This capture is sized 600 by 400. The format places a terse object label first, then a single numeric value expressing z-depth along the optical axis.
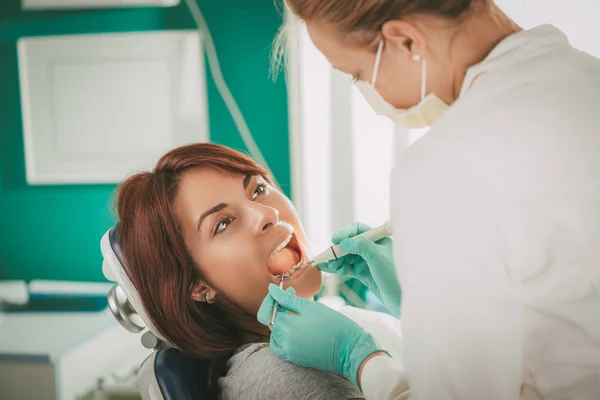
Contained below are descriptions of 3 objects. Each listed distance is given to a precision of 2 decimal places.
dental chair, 1.26
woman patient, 1.43
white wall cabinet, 2.81
